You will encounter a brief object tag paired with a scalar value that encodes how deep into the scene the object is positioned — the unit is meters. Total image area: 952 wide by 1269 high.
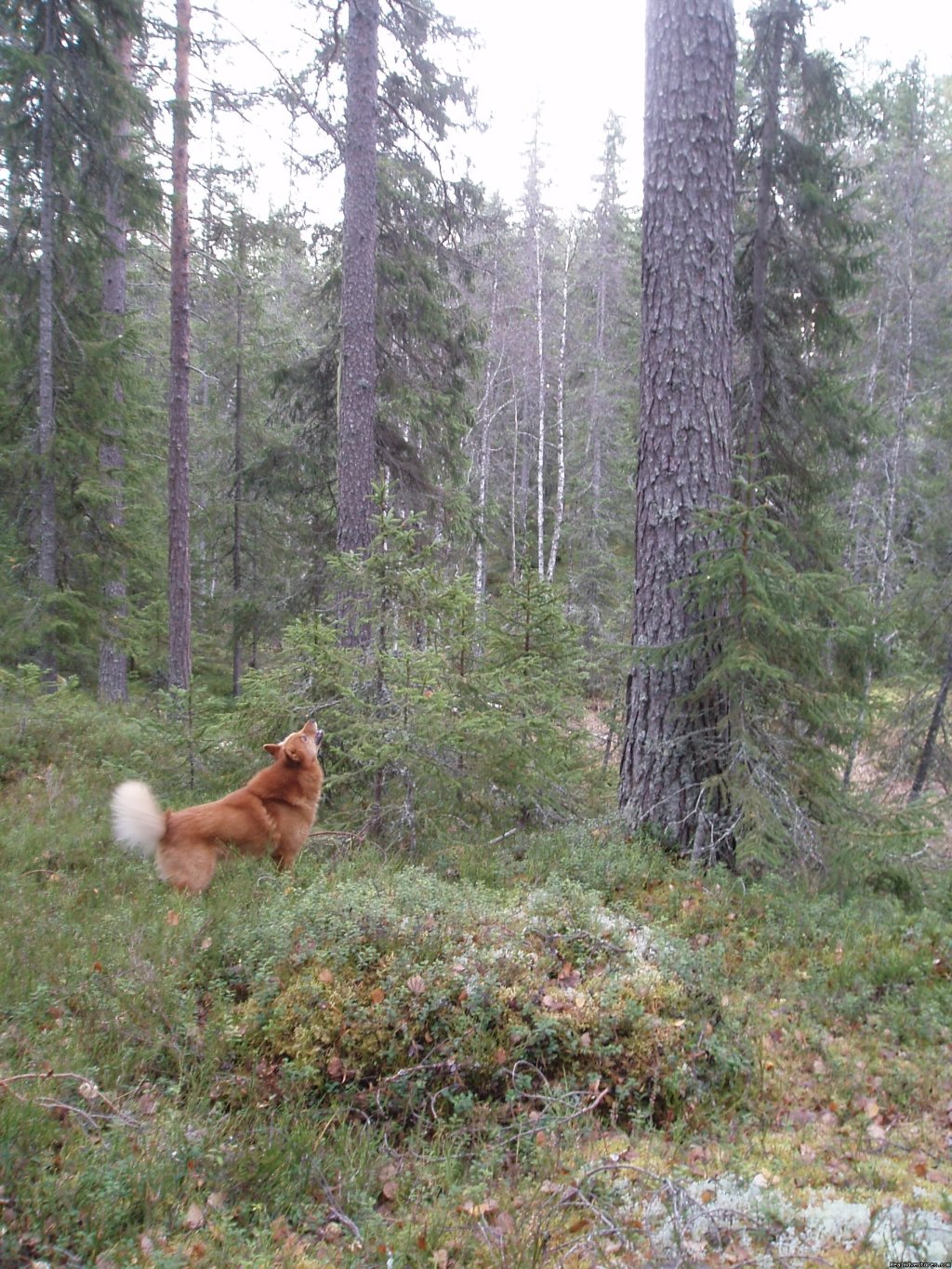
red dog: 5.07
